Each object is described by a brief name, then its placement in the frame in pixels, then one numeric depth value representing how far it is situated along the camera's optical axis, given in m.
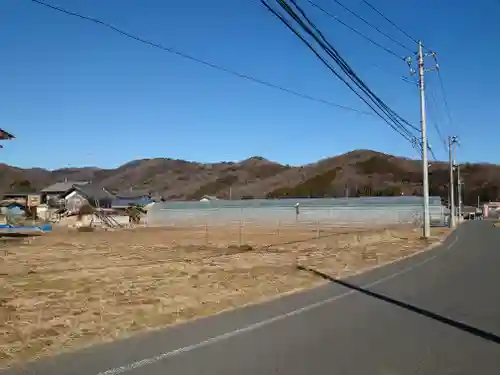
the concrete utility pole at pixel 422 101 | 34.69
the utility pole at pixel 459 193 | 78.54
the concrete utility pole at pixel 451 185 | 65.00
